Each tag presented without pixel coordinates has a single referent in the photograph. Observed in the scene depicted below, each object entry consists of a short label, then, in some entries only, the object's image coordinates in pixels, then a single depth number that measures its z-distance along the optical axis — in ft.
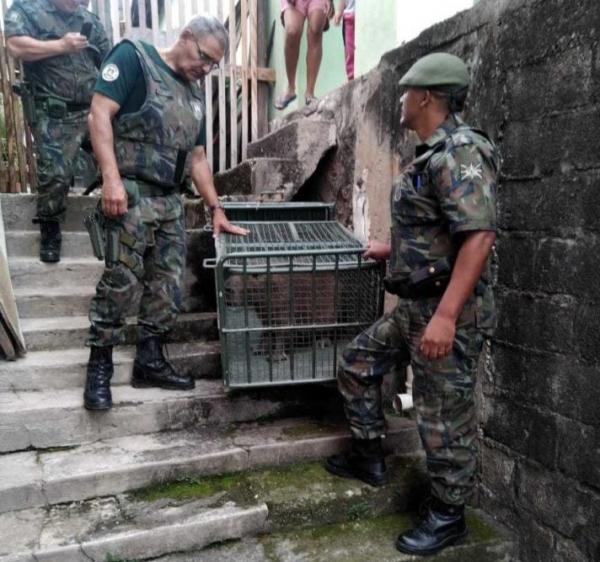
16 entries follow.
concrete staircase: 7.08
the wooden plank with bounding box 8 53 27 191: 16.15
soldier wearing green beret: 6.10
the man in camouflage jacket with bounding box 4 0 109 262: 11.54
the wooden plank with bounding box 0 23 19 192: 15.80
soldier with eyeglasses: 8.31
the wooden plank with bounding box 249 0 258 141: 18.93
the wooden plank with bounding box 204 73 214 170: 18.37
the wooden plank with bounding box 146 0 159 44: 17.94
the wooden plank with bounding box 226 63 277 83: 19.42
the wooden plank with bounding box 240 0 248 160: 18.70
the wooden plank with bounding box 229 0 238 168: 18.40
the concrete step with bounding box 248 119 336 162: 12.75
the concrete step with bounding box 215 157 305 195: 13.21
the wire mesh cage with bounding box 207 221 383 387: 8.10
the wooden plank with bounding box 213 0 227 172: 18.57
